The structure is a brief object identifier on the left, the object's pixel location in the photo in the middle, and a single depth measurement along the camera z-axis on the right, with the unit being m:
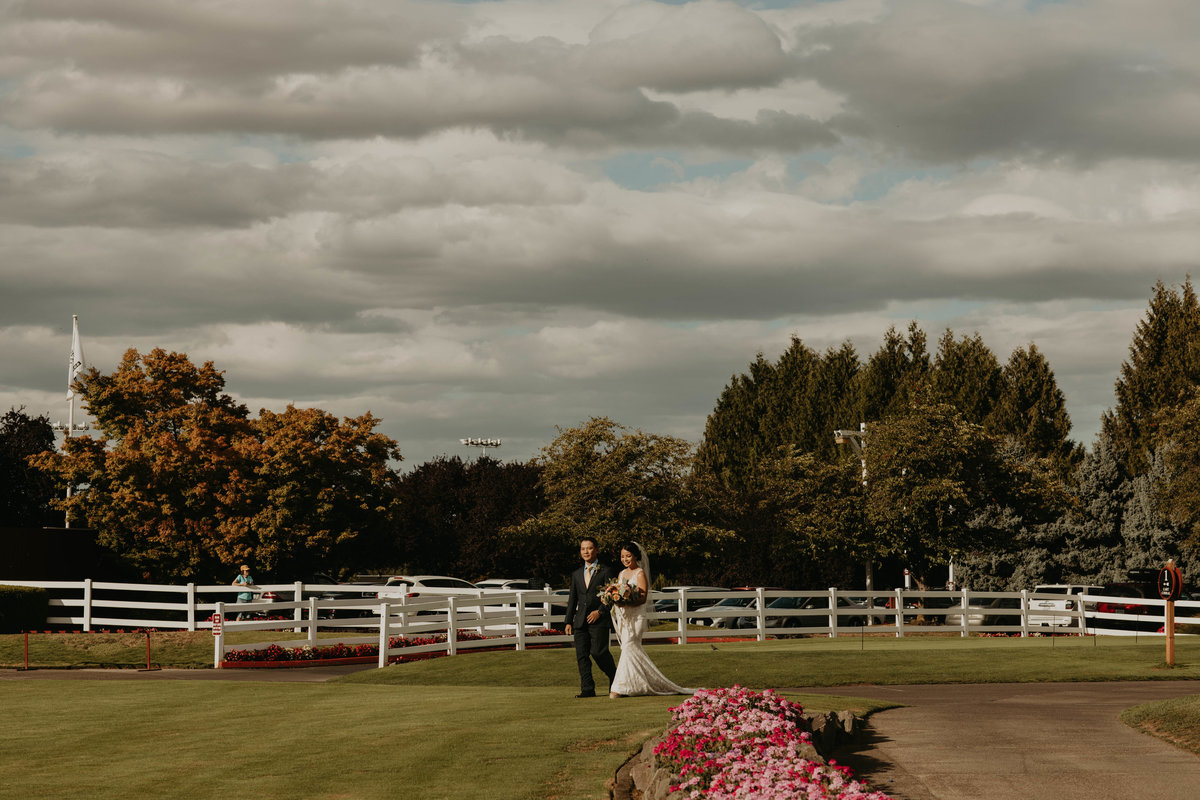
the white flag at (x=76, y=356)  57.55
